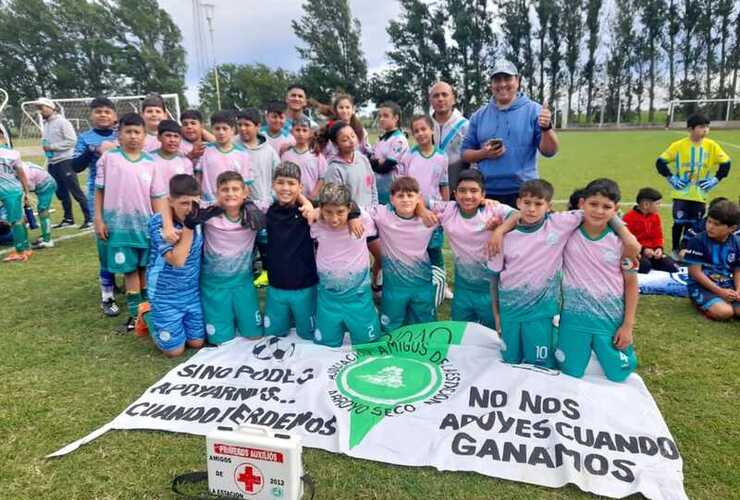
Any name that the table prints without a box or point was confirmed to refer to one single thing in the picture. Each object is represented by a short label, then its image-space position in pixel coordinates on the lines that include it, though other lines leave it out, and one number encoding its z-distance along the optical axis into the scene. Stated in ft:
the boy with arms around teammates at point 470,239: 11.98
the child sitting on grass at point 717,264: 13.76
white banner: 8.06
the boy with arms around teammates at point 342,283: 12.42
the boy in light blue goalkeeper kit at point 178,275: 12.25
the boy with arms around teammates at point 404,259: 12.62
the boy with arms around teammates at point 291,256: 12.59
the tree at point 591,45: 158.65
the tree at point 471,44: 169.07
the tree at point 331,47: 182.29
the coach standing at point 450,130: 15.71
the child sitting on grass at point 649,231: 17.89
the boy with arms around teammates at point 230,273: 12.88
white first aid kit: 6.53
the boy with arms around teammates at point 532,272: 10.80
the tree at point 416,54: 173.37
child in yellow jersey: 19.80
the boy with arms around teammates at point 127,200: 14.40
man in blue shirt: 13.51
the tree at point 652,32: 146.51
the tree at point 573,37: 161.84
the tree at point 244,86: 193.16
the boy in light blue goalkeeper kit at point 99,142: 15.49
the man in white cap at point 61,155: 27.12
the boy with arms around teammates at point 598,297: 10.23
